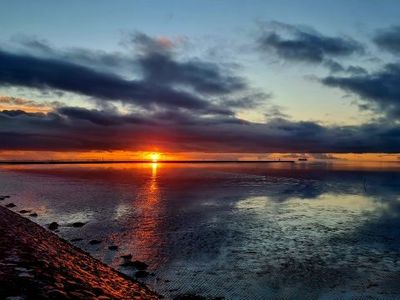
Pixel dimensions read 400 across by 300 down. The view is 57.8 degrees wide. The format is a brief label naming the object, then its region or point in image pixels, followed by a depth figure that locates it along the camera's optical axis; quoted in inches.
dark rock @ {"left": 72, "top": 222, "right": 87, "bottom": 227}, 1603.1
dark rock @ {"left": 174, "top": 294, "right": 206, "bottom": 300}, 769.6
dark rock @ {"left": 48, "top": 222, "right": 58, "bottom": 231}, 1524.9
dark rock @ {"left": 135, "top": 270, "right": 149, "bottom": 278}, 904.0
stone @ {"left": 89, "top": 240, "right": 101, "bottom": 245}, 1274.6
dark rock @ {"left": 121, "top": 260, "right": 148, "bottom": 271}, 986.1
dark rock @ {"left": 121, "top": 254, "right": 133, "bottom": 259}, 1085.8
